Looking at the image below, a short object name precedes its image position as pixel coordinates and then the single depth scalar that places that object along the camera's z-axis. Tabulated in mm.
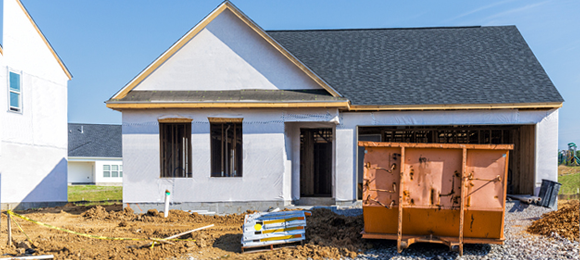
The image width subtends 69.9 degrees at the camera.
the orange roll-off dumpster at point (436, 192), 7602
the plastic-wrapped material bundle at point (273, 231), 8750
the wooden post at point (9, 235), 8797
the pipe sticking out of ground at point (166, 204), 12539
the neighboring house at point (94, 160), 35812
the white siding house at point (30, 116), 15398
